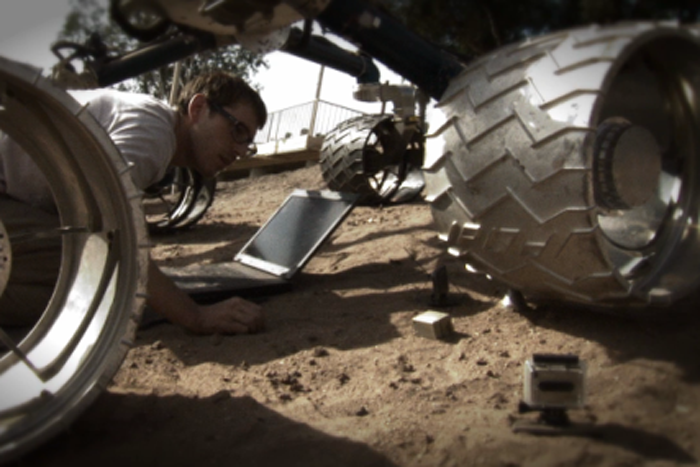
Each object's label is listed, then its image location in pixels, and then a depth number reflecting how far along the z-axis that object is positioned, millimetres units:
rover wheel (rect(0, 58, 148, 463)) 1482
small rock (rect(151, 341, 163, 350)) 2312
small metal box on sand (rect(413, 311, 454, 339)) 2188
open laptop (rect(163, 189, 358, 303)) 2924
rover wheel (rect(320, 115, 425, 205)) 3828
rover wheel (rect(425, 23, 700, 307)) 1631
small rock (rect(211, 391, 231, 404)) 1818
